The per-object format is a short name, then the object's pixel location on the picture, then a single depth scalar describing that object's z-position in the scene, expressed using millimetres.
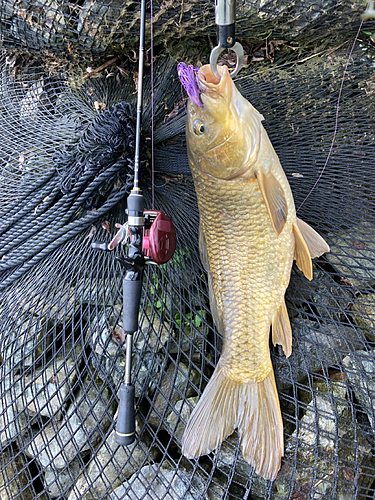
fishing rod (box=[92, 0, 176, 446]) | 494
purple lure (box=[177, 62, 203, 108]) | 429
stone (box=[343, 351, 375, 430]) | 522
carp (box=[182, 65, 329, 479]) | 476
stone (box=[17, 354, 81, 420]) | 718
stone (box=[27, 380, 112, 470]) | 709
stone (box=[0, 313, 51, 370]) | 645
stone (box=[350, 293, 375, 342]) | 544
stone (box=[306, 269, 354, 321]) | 564
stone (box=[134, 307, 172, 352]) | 618
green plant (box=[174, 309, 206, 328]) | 616
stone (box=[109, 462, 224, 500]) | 625
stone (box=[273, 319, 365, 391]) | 562
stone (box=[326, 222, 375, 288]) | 564
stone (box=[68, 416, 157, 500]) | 678
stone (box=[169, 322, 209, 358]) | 668
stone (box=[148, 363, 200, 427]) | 695
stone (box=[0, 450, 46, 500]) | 699
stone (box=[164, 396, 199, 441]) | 682
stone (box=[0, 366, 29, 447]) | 619
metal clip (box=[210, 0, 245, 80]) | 411
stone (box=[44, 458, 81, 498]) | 704
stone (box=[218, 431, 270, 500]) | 639
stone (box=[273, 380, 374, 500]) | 615
